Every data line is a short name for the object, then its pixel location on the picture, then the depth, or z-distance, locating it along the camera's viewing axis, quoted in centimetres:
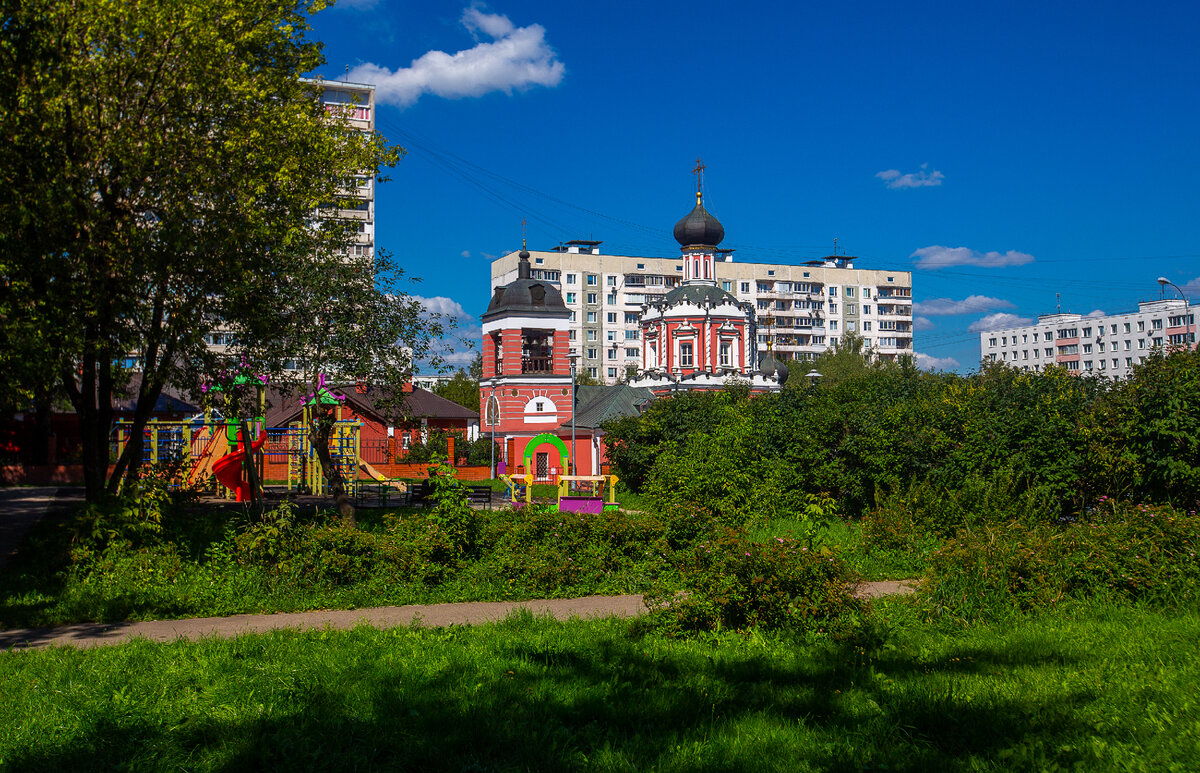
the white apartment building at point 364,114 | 5656
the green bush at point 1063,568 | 907
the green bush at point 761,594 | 809
